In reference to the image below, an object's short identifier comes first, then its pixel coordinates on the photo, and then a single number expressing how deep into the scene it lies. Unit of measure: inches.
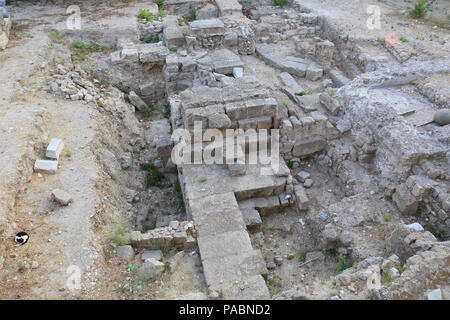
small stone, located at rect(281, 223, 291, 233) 281.9
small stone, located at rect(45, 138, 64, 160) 277.4
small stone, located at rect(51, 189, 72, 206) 242.8
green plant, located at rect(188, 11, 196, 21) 578.9
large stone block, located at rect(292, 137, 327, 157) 328.2
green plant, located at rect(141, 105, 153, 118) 424.8
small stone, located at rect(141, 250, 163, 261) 232.7
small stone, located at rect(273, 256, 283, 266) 254.7
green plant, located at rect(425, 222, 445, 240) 251.4
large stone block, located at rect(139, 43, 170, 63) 436.7
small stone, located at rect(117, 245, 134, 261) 231.0
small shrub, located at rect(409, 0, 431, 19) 530.8
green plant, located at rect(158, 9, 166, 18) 530.3
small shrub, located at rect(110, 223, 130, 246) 237.5
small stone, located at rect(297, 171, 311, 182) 314.7
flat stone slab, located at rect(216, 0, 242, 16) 524.1
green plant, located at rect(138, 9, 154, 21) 511.9
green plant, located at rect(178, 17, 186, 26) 523.1
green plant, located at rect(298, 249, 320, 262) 258.7
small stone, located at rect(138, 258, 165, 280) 217.5
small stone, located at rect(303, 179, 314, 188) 309.8
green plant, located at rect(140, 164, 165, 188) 335.6
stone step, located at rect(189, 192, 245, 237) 249.0
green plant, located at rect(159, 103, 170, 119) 425.1
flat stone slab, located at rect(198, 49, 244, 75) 417.4
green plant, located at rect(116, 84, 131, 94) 432.5
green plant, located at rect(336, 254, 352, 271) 244.2
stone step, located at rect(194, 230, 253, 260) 233.0
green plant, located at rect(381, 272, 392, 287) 195.5
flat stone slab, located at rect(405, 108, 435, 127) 302.7
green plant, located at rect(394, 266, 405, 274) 207.5
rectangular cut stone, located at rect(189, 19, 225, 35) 449.7
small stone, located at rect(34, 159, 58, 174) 268.2
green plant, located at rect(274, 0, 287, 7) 621.1
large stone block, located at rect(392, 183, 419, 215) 260.5
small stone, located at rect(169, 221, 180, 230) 248.4
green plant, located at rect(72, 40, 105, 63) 438.6
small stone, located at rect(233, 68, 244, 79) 406.2
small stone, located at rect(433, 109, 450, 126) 292.4
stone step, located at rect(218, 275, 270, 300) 205.6
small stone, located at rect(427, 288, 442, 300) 178.4
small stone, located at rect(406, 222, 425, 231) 235.8
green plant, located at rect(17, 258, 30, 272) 204.8
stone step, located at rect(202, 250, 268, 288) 218.4
